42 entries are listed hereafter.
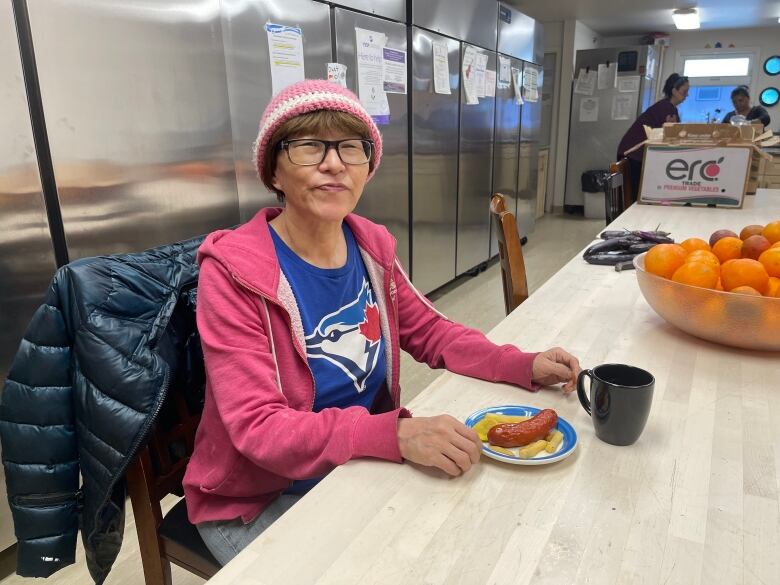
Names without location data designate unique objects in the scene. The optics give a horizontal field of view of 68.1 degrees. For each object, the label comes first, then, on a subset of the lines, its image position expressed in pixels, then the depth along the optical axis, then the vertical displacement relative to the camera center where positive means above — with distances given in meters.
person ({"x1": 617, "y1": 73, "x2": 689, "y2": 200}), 5.51 +0.10
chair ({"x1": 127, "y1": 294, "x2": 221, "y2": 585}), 1.07 -0.64
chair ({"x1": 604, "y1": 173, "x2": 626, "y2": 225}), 2.86 -0.34
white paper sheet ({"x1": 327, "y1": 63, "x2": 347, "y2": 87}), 2.72 +0.26
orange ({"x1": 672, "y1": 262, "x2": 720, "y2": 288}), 1.16 -0.29
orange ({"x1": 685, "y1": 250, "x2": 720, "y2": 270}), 1.18 -0.26
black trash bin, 7.32 -0.83
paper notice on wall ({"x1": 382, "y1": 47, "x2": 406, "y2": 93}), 3.15 +0.32
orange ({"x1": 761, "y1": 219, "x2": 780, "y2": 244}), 1.32 -0.24
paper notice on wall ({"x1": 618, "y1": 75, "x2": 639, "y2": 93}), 7.24 +0.53
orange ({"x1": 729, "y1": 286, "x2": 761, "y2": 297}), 1.11 -0.31
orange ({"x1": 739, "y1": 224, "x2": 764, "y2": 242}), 1.48 -0.26
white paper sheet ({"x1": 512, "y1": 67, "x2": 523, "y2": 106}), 5.00 +0.35
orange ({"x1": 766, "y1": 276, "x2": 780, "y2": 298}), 1.10 -0.30
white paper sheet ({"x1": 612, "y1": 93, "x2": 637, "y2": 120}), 7.33 +0.26
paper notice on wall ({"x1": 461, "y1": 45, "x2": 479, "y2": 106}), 4.06 +0.38
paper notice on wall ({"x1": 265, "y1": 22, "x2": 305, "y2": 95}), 2.38 +0.32
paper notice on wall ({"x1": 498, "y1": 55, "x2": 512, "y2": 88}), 4.69 +0.45
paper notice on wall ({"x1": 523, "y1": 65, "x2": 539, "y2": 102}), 5.33 +0.41
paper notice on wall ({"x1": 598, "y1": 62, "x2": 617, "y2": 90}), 7.25 +0.63
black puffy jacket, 0.95 -0.43
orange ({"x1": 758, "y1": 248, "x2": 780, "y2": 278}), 1.14 -0.26
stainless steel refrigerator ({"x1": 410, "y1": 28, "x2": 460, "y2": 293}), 3.54 -0.25
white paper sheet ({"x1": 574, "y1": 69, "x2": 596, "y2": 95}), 7.35 +0.55
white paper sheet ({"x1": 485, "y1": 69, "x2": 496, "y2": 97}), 4.45 +0.34
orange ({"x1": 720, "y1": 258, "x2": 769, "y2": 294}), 1.12 -0.28
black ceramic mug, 0.83 -0.38
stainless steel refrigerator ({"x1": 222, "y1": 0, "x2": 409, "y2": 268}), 2.25 +0.28
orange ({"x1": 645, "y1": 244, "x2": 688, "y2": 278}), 1.24 -0.28
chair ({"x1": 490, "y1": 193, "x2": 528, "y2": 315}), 1.72 -0.36
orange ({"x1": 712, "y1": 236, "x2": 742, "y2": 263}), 1.29 -0.27
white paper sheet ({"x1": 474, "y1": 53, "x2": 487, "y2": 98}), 4.27 +0.40
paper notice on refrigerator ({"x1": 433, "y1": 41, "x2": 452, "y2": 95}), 3.65 +0.38
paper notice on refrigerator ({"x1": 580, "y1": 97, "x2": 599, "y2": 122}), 7.48 +0.23
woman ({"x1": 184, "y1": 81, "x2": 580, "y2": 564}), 0.87 -0.39
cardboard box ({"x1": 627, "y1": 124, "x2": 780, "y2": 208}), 2.64 -0.17
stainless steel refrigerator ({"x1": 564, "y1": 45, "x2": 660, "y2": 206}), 7.22 +0.24
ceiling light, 6.69 +1.27
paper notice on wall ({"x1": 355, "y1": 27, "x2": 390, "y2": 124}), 2.94 +0.29
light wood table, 0.64 -0.47
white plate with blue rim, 0.81 -0.45
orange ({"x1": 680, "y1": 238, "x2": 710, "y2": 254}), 1.32 -0.26
